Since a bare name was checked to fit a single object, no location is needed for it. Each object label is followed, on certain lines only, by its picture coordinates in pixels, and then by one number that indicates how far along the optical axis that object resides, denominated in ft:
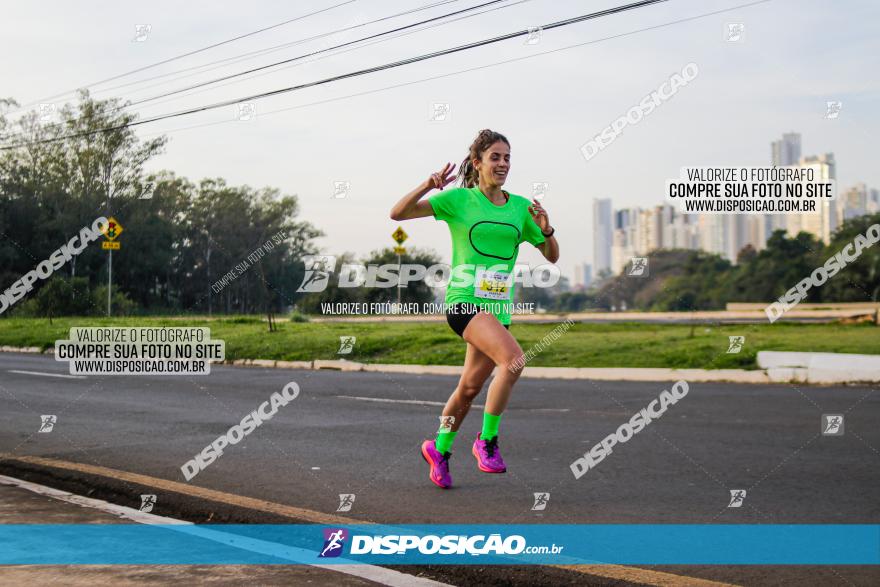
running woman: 16.83
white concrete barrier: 45.54
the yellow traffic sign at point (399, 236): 79.87
